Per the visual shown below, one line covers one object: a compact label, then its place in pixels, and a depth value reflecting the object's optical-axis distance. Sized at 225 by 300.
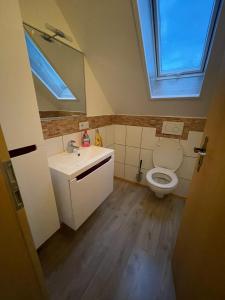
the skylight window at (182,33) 1.06
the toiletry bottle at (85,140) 1.65
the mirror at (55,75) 1.13
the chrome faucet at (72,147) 1.46
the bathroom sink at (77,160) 1.09
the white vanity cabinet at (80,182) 1.09
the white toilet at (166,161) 1.83
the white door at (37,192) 0.93
